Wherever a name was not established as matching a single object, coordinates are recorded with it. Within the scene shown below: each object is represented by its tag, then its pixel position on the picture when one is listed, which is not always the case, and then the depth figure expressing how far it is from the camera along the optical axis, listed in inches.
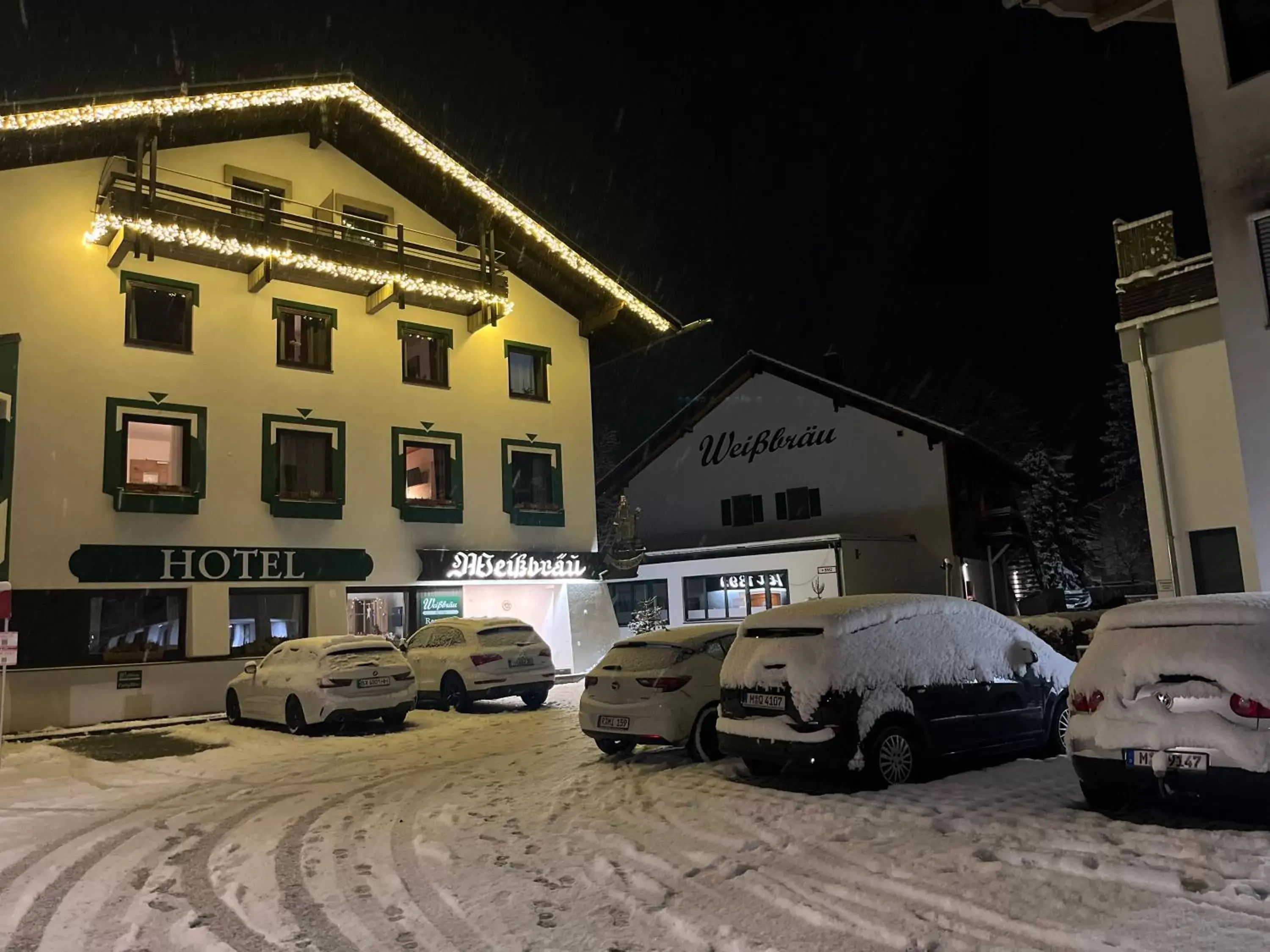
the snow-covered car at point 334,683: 577.6
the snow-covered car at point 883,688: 333.7
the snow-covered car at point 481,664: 674.2
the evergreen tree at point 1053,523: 2007.9
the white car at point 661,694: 419.2
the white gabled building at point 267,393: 701.9
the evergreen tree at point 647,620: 1175.6
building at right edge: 459.5
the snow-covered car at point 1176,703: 252.5
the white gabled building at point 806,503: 1197.1
